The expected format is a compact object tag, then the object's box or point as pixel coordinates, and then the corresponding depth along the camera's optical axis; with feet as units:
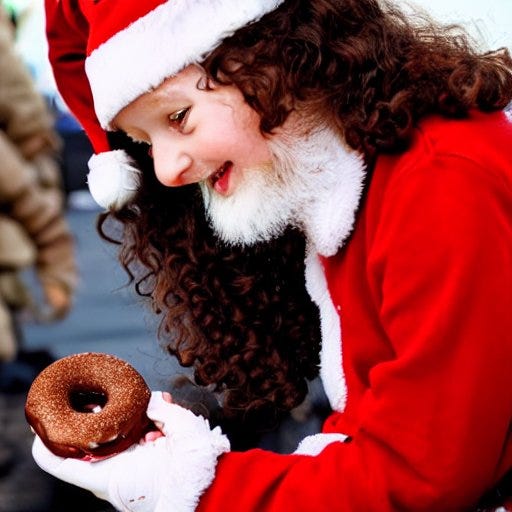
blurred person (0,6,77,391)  9.00
